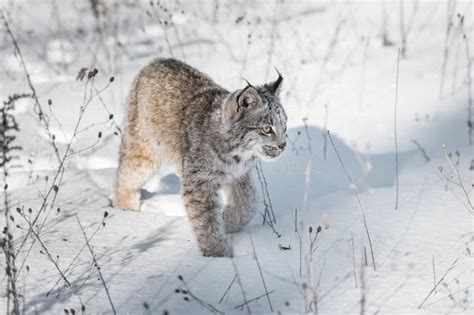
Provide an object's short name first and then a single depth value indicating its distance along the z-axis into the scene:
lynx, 8.41
